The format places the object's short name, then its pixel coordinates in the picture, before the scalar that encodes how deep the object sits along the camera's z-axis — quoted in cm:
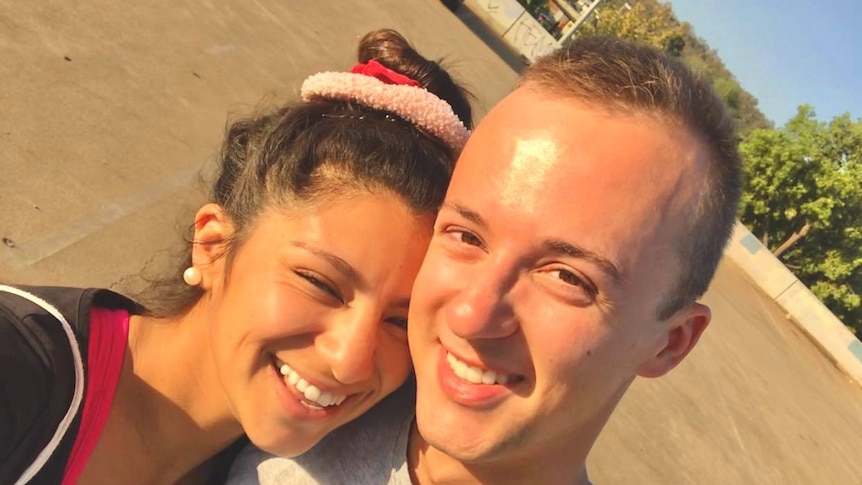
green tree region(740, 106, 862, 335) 1673
